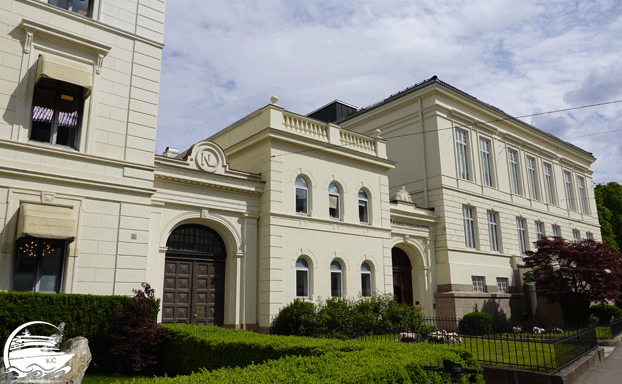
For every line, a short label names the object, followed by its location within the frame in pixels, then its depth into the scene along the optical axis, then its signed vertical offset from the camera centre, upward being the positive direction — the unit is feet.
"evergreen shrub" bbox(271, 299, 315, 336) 54.65 -2.95
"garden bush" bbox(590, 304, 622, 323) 96.07 -4.52
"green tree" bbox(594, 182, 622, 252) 156.82 +28.19
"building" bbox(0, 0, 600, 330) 42.27 +13.05
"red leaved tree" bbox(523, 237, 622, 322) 82.38 +2.99
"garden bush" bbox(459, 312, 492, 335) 74.55 -4.77
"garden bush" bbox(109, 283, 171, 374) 38.93 -3.42
